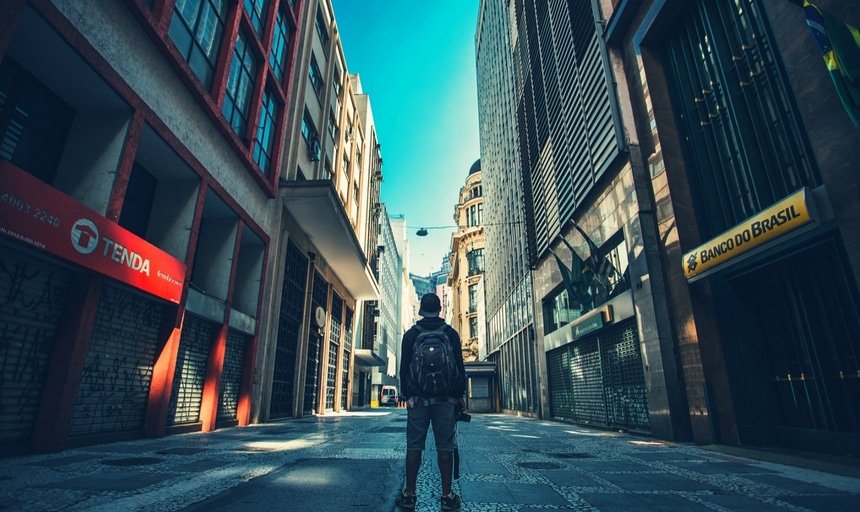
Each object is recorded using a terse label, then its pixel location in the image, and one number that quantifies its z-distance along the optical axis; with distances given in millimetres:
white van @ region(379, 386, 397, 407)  43094
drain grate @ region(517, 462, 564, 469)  5352
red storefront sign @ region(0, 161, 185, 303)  4910
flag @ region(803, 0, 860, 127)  5027
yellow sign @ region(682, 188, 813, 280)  5910
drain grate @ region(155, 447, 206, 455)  6102
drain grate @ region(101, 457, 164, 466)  4977
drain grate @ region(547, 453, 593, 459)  6352
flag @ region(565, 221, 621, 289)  12184
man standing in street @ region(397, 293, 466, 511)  3357
